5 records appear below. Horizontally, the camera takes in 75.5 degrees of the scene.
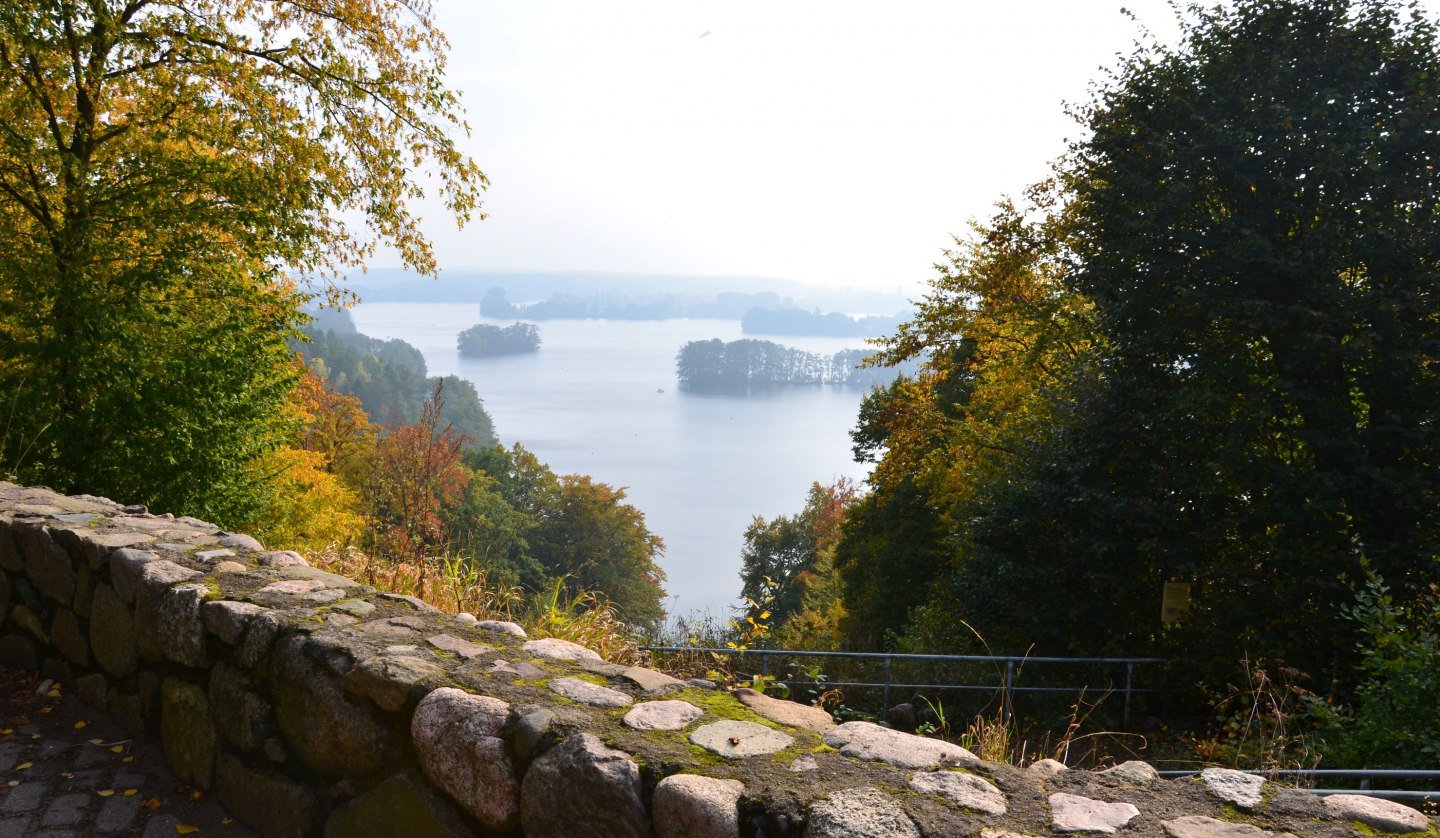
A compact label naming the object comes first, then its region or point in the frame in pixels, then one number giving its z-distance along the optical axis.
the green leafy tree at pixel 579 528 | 47.28
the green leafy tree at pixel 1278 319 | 9.45
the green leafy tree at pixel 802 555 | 40.06
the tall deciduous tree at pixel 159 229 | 7.54
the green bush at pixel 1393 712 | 5.26
